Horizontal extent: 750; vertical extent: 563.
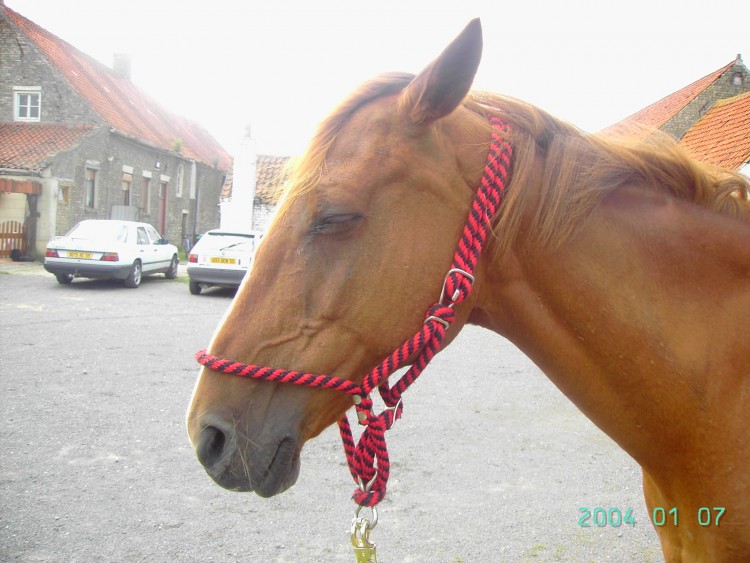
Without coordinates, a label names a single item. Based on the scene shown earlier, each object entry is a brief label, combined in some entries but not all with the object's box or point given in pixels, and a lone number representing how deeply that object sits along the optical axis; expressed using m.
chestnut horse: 1.37
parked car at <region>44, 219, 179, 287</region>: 13.02
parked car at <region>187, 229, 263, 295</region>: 12.58
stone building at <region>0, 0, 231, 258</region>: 20.16
